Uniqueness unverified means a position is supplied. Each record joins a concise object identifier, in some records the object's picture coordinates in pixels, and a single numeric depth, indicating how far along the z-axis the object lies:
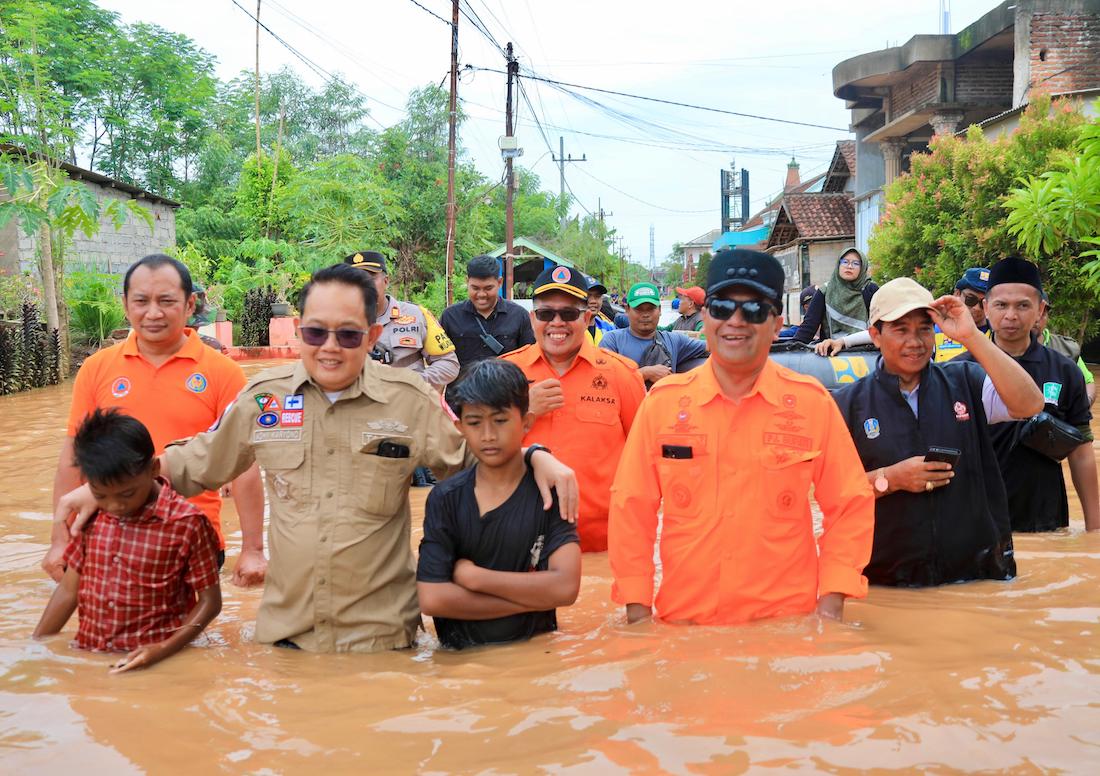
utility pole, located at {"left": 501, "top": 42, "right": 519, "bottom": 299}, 27.62
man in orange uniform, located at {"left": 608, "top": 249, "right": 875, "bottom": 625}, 3.51
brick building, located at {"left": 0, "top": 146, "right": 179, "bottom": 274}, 22.17
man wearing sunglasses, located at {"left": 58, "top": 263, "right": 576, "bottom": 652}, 3.61
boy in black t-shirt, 3.55
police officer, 7.60
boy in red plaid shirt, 3.61
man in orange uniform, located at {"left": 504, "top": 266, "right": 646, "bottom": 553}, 5.16
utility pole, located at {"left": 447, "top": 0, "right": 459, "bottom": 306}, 24.50
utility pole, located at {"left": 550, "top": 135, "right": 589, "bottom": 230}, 68.18
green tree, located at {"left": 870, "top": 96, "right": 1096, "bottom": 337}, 14.83
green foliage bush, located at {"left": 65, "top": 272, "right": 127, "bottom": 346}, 22.98
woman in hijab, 9.14
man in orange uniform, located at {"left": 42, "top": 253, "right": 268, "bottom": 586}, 4.54
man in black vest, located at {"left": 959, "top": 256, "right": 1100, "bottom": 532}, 5.04
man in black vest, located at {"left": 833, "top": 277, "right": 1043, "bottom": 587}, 3.95
